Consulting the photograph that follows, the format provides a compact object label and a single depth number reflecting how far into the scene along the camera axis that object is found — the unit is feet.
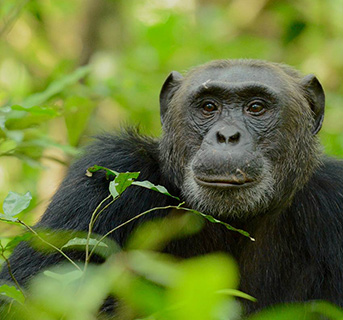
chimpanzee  32.42
